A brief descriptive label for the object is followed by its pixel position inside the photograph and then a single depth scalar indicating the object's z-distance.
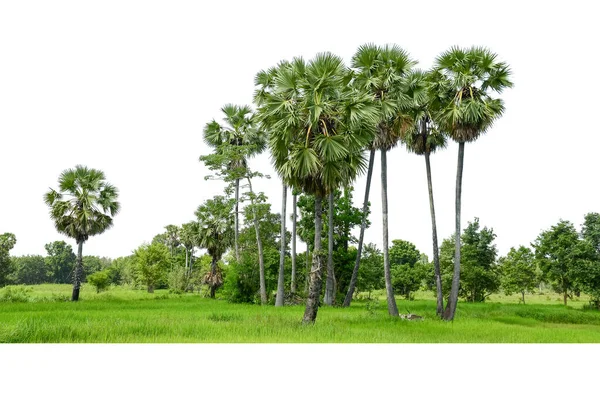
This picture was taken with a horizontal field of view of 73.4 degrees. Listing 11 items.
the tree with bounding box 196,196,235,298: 38.72
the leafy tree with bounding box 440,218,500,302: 37.32
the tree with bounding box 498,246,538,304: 40.53
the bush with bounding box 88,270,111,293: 40.62
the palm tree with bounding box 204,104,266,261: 31.30
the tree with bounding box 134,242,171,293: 48.50
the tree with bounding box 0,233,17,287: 50.22
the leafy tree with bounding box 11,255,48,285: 83.82
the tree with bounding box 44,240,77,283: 86.38
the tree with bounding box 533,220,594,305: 35.25
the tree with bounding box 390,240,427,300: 44.97
